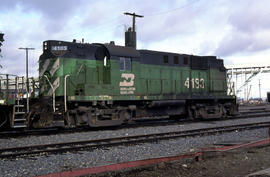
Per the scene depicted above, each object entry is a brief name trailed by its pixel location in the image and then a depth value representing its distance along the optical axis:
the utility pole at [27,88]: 11.68
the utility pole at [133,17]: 30.36
